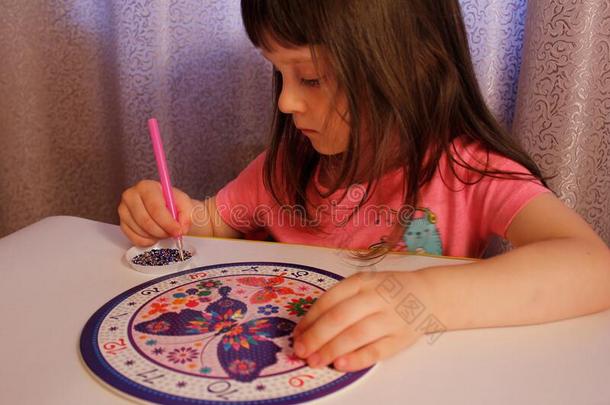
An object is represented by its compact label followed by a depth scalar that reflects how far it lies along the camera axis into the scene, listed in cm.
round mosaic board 39
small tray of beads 61
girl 48
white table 39
